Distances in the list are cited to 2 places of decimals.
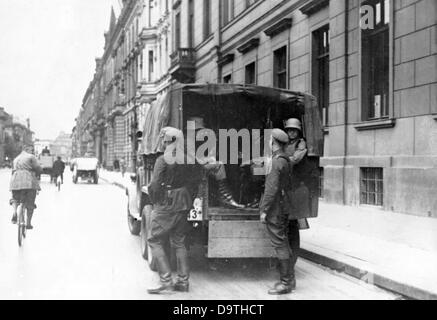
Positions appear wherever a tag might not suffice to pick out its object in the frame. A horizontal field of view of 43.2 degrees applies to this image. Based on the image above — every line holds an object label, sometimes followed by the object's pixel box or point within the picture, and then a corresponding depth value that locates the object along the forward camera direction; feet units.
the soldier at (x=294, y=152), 22.86
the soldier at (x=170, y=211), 20.29
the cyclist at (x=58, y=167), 86.58
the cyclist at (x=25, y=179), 31.68
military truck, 22.98
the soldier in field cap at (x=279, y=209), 20.19
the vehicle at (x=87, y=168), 106.63
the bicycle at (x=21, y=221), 31.01
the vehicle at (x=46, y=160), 119.69
